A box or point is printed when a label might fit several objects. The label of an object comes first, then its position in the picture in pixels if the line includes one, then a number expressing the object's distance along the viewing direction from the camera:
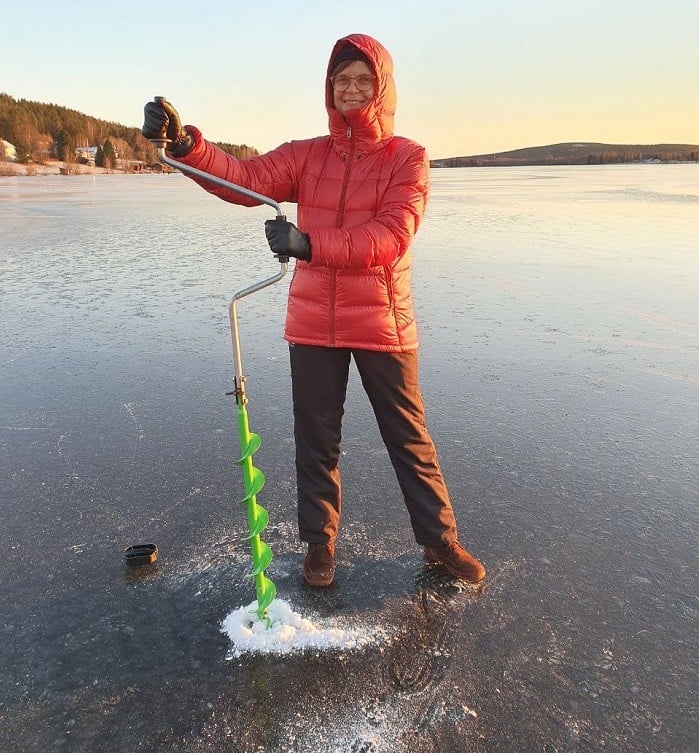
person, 2.18
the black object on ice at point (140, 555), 2.61
